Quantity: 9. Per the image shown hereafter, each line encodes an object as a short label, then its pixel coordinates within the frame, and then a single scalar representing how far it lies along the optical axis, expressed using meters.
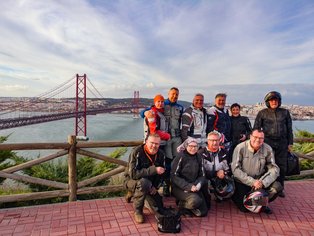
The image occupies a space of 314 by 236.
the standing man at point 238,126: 4.39
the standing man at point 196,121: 3.80
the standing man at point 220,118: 4.01
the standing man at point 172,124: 3.87
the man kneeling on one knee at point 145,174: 3.33
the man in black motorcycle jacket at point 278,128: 4.00
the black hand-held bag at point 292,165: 4.13
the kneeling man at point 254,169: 3.56
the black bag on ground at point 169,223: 3.02
